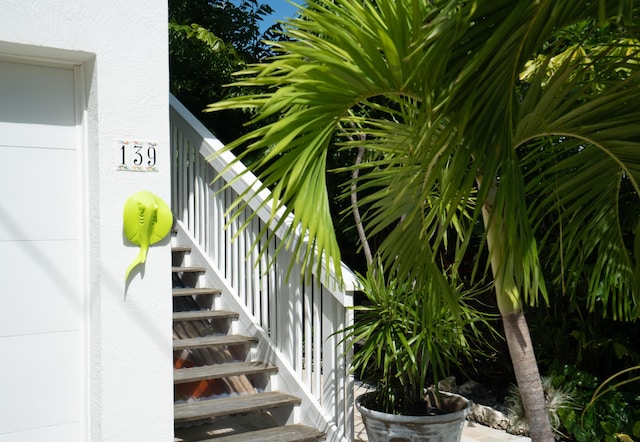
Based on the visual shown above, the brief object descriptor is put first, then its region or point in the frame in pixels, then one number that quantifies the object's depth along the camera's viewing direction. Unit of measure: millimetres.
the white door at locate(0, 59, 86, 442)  3164
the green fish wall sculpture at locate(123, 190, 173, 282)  3268
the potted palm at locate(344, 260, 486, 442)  3566
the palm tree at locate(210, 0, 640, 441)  2031
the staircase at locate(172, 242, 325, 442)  3920
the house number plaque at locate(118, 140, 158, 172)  3264
